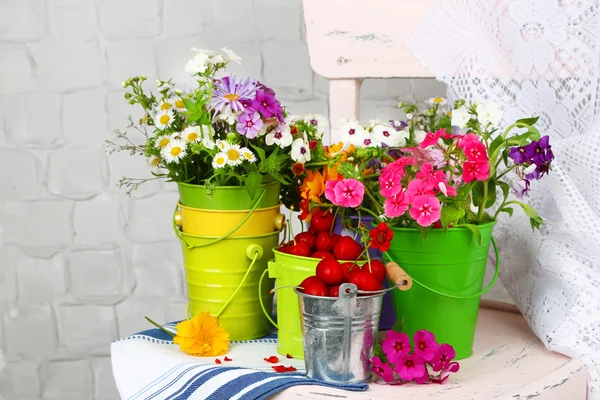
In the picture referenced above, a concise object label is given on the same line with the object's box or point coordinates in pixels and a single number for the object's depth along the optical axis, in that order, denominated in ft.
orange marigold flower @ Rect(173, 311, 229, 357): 4.91
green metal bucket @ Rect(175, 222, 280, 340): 5.07
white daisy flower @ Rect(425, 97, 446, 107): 5.29
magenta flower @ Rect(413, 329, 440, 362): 4.61
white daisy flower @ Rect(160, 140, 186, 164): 4.94
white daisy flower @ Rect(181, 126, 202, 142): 4.97
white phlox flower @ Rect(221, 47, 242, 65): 5.07
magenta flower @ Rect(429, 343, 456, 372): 4.60
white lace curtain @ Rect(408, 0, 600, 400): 4.95
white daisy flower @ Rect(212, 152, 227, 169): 4.88
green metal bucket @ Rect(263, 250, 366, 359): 4.82
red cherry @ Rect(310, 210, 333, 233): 4.91
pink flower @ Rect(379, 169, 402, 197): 4.61
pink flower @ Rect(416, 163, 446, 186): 4.60
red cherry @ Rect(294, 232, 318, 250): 4.87
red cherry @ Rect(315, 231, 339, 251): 4.83
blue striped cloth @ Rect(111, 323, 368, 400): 4.53
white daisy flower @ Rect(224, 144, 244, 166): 4.88
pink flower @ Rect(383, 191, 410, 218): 4.62
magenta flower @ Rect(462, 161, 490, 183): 4.67
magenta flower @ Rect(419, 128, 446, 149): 4.69
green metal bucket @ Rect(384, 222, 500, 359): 4.80
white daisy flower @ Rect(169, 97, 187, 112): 5.10
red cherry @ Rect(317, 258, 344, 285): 4.58
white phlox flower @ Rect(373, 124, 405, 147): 4.98
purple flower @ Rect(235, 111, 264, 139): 4.93
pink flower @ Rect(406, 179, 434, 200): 4.59
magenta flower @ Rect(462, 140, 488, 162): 4.66
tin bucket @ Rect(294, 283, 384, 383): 4.54
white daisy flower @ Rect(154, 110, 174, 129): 5.07
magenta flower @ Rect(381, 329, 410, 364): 4.61
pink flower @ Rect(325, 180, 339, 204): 4.72
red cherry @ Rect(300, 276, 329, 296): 4.57
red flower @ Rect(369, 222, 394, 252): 4.63
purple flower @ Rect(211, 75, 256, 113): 4.92
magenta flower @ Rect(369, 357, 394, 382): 4.60
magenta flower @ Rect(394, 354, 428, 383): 4.58
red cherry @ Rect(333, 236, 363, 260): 4.76
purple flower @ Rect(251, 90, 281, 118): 4.93
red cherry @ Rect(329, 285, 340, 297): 4.56
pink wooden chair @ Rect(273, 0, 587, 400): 5.30
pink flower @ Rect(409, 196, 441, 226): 4.60
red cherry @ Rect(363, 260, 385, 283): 4.66
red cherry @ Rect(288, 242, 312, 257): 4.83
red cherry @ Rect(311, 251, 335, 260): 4.77
